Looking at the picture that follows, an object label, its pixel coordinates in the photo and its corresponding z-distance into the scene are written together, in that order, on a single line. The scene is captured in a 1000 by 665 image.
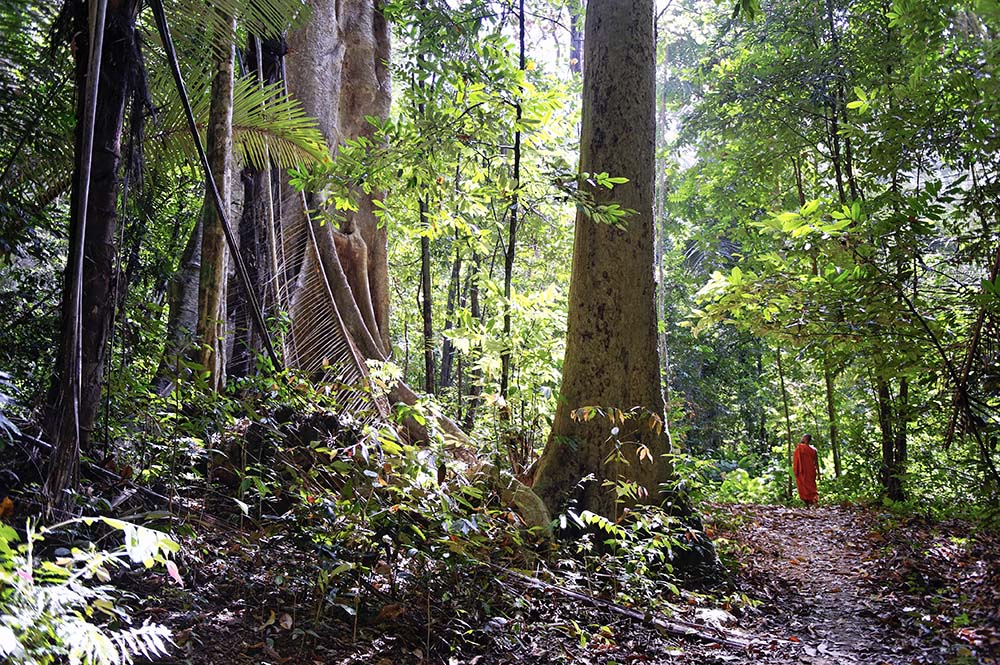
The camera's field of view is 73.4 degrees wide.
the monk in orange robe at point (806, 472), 11.52
